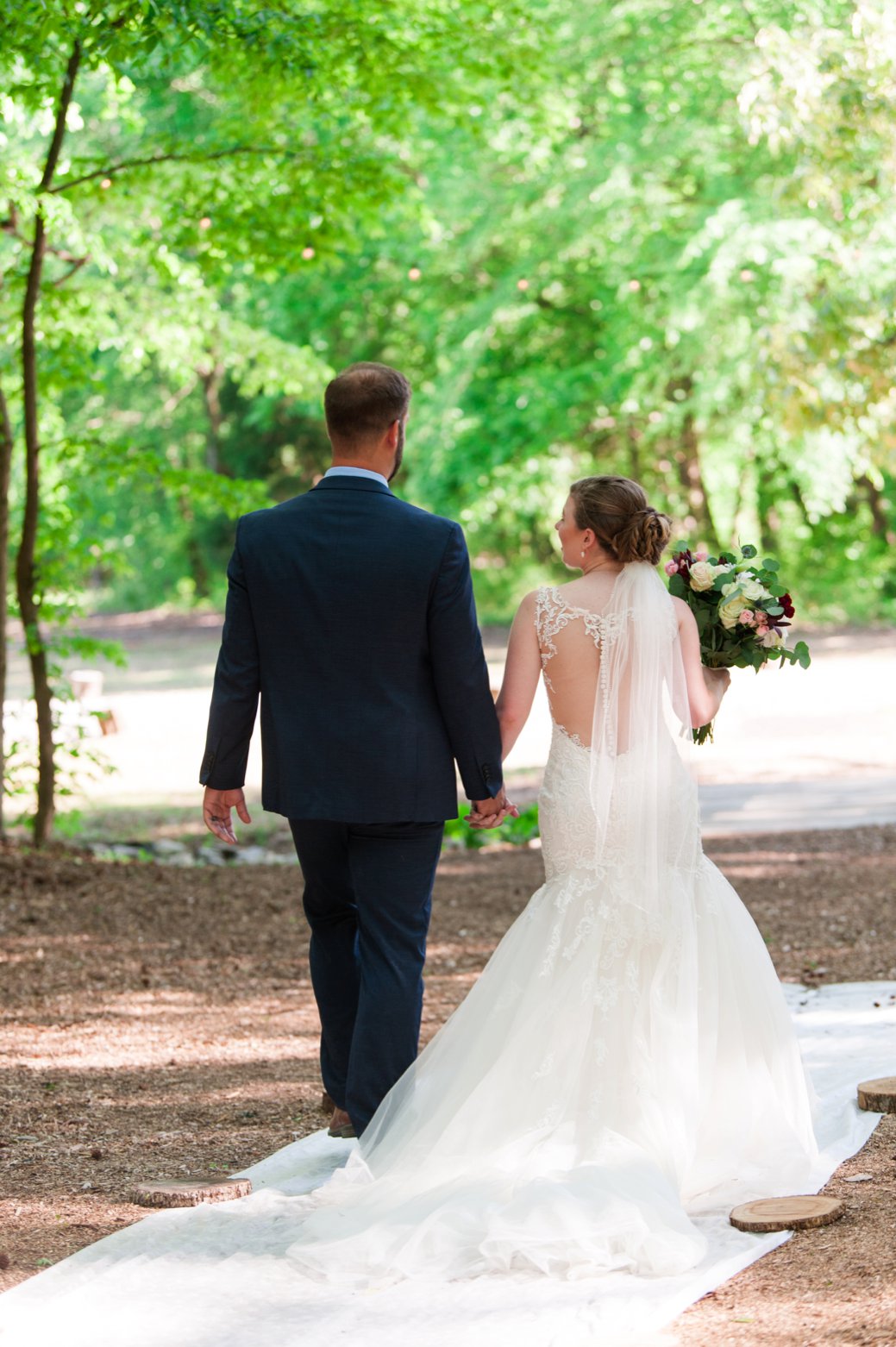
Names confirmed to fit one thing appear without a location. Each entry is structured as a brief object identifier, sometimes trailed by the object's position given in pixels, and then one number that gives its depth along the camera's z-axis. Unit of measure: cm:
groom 750
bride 700
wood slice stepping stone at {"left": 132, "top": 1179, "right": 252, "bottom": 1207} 737
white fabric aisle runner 570
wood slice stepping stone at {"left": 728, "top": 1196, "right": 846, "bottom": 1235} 668
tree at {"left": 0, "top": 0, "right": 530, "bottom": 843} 1434
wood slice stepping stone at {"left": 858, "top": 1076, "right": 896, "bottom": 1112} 857
